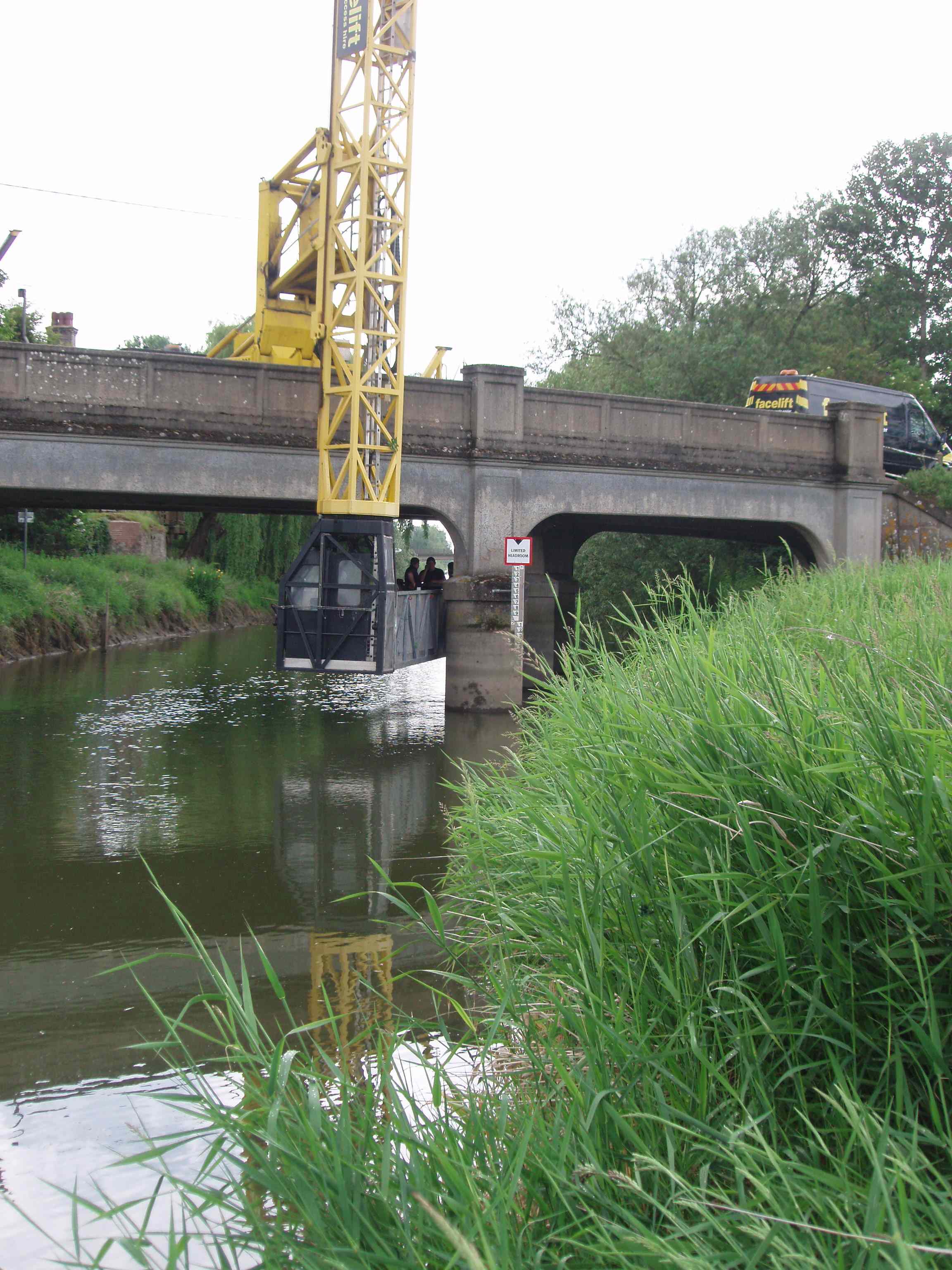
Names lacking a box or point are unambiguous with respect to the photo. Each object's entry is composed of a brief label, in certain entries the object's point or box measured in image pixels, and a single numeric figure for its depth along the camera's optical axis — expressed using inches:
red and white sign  687.7
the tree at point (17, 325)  1239.5
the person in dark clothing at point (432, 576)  792.9
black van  976.9
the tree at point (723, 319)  1171.3
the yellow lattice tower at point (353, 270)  676.7
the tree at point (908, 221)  1676.9
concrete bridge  616.7
